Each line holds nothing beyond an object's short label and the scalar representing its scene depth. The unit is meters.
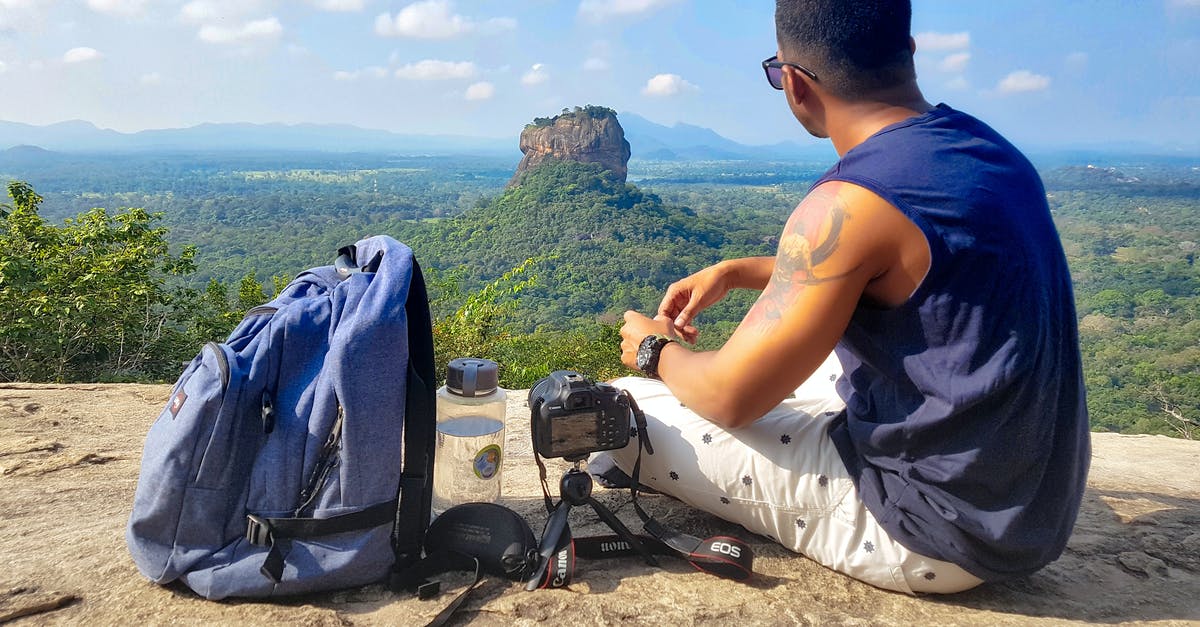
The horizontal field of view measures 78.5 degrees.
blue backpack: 1.66
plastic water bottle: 2.27
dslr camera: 1.89
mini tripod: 1.88
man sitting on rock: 1.47
